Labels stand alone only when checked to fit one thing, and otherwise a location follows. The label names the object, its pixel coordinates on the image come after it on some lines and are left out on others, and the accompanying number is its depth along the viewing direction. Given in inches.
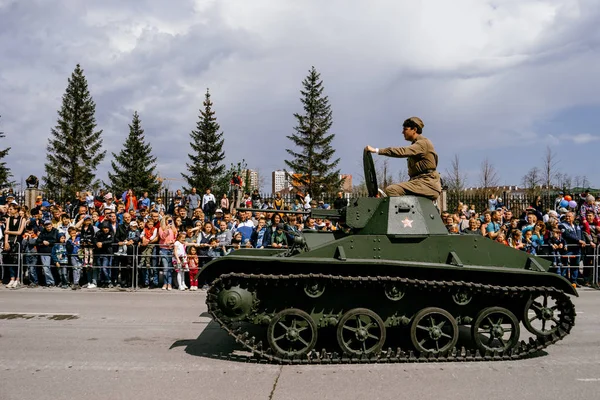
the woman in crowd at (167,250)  557.9
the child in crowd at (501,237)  555.5
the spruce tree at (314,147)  1676.9
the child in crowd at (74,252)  560.1
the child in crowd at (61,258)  561.0
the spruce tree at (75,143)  1849.2
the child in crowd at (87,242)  557.3
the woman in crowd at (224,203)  840.9
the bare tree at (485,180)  1796.5
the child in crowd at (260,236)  567.5
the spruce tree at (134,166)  1780.3
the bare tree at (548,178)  1604.3
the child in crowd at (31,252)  573.3
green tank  277.4
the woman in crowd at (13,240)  573.3
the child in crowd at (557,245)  564.7
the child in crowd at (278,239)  555.5
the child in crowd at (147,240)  563.8
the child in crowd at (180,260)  556.4
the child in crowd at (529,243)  569.0
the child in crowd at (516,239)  561.0
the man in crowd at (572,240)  573.6
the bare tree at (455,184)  1822.8
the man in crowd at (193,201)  876.6
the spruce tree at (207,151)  1814.7
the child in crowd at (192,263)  562.3
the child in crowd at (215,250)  563.5
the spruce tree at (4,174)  1664.7
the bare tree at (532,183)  1694.9
